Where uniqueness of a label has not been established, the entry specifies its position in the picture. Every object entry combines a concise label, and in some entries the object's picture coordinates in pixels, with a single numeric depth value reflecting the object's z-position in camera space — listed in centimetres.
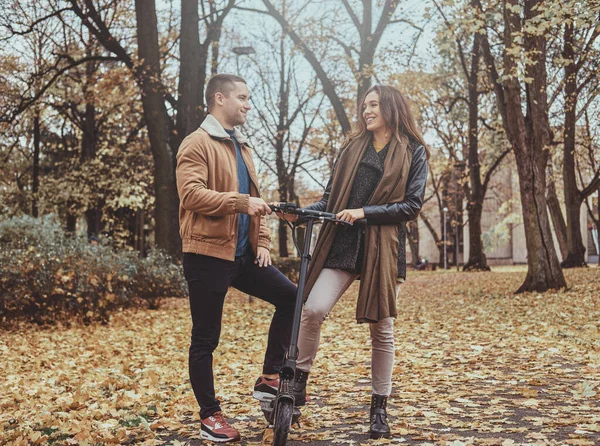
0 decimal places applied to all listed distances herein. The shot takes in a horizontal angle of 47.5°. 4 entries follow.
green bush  1120
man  406
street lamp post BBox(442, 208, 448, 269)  4116
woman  414
